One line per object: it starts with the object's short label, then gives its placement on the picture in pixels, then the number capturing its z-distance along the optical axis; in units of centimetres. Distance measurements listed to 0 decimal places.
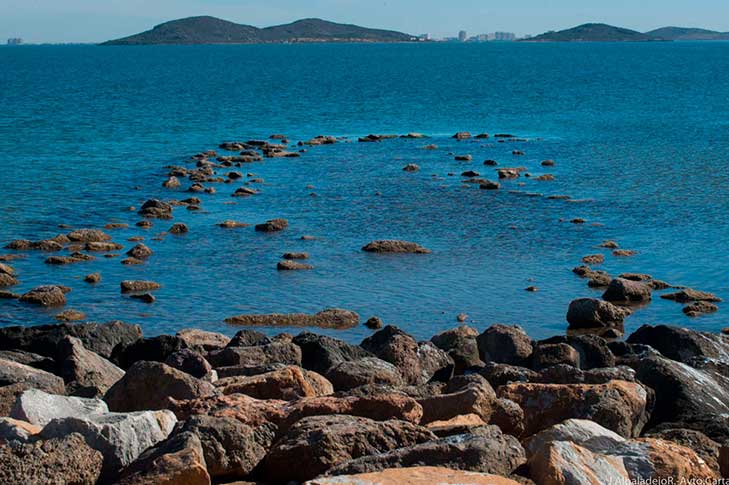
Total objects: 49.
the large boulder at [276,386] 1452
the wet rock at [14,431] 1107
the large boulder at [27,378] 1636
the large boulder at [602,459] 1068
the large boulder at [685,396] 1479
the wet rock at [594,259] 3731
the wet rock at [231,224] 4381
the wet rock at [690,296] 3278
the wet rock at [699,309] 3138
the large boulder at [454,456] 1050
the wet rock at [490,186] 5309
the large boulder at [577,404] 1416
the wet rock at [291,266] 3662
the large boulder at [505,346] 2328
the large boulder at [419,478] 993
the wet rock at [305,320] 3023
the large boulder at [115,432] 1094
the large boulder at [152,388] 1410
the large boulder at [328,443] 1091
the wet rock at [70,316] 3086
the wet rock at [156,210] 4600
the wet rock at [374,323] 2985
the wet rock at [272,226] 4314
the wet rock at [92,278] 3491
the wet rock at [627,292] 3266
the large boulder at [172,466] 1014
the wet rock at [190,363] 1670
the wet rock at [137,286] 3388
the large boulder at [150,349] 2106
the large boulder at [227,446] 1111
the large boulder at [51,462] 1016
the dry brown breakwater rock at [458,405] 1312
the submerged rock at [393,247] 3903
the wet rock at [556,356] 2131
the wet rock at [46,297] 3238
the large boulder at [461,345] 2314
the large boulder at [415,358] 2069
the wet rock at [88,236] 4100
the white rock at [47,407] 1216
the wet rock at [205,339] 2405
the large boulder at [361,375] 1661
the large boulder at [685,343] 2256
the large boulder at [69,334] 2242
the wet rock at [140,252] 3838
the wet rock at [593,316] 3023
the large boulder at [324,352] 2017
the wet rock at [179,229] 4269
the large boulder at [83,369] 1766
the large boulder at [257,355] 1919
